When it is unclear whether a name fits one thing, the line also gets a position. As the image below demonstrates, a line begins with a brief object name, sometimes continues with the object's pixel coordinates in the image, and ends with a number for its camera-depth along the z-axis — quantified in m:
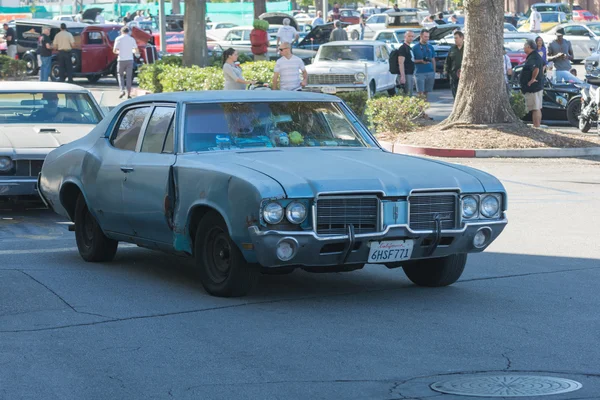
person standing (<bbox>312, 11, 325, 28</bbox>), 56.47
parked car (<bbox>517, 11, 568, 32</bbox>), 63.66
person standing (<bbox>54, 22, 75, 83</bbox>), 35.25
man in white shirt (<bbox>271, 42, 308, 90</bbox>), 21.06
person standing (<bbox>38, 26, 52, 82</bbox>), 34.84
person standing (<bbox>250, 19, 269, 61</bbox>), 33.16
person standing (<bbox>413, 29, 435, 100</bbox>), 26.36
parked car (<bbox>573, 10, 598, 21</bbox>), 77.94
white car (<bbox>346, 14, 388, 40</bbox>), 49.06
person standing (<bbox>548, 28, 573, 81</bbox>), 28.88
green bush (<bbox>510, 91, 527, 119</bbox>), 22.48
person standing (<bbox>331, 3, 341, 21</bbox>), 61.75
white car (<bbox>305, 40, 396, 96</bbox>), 29.02
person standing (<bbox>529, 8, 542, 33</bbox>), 55.25
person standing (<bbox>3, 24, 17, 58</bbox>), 40.62
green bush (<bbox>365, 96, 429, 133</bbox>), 21.92
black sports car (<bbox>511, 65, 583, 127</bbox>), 23.64
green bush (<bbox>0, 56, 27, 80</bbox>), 35.03
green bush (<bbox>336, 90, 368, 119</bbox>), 24.03
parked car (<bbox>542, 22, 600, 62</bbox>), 47.22
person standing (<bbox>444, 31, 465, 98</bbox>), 23.88
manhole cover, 5.78
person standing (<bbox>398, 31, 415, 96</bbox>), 26.06
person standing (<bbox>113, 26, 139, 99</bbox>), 31.34
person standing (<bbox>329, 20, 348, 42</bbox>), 38.19
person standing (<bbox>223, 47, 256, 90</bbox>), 19.91
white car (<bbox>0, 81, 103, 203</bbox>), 12.85
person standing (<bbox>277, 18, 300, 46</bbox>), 35.42
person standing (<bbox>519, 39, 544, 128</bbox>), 21.91
